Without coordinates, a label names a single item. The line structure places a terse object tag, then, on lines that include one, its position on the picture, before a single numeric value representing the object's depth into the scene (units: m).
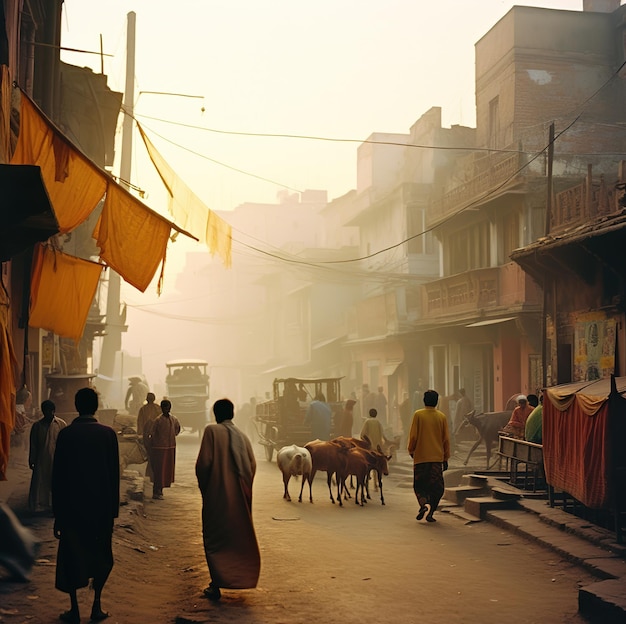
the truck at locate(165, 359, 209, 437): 31.16
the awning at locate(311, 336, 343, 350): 42.42
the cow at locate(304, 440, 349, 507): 14.95
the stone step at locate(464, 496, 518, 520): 12.91
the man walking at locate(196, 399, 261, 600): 7.84
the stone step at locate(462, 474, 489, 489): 14.84
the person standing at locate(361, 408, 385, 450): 17.36
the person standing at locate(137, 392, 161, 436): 17.12
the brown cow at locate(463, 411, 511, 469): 20.47
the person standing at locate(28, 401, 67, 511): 10.92
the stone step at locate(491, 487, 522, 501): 13.14
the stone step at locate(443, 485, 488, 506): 14.36
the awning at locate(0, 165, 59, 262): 6.62
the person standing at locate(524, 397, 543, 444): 13.70
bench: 13.24
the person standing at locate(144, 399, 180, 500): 15.49
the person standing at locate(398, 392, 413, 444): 27.73
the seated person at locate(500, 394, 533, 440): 15.60
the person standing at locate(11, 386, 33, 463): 13.19
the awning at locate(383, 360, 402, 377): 33.94
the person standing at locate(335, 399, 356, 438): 21.41
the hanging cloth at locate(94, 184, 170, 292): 10.80
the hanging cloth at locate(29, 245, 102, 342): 12.15
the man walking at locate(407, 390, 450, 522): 12.45
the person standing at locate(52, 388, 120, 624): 6.70
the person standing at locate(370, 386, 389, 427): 29.67
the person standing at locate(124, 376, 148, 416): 30.64
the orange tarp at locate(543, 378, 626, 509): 9.97
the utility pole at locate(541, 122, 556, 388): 19.03
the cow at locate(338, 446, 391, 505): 14.77
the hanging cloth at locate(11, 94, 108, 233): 8.96
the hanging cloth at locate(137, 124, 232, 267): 12.55
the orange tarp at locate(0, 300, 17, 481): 6.97
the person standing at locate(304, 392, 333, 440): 21.11
